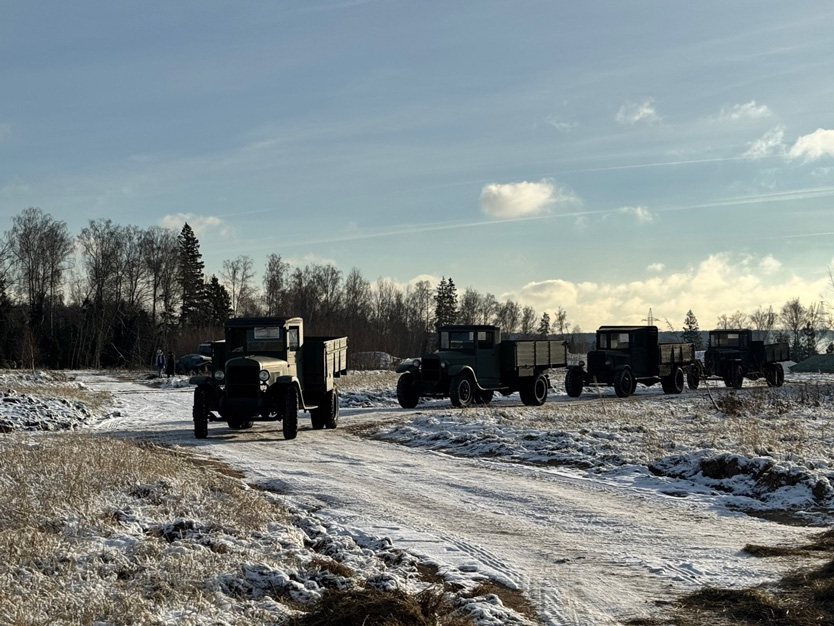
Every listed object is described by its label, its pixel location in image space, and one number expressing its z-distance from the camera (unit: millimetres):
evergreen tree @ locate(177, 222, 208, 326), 77375
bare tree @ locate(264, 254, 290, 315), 92062
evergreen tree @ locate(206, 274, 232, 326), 80312
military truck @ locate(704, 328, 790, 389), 35656
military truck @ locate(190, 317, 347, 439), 17359
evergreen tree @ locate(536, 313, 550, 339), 145375
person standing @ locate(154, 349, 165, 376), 49188
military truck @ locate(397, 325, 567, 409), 24375
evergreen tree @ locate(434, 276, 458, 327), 111125
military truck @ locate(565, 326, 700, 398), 30312
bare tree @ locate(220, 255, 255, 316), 88875
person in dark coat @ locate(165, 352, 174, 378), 45741
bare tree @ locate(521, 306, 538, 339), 141875
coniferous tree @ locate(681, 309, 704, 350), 100975
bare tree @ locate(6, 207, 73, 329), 73000
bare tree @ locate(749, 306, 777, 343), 131375
